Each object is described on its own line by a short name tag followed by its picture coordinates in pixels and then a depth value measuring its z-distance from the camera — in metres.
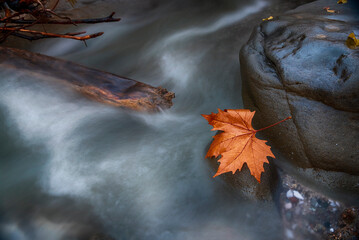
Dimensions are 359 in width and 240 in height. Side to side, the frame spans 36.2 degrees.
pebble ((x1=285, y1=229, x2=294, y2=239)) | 1.01
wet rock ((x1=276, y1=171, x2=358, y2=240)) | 1.01
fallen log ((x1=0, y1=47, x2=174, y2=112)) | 1.23
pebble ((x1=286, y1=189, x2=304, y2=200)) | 1.05
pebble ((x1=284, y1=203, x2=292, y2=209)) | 1.04
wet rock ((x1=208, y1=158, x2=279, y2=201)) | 1.05
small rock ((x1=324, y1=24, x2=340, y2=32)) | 1.18
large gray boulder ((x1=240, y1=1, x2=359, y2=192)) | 1.05
